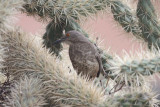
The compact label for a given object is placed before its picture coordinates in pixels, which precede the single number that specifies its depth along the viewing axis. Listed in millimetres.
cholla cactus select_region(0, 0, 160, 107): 4695
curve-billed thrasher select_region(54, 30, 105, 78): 6367
